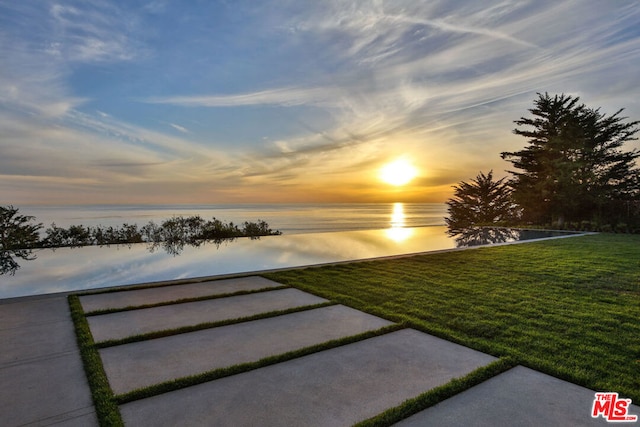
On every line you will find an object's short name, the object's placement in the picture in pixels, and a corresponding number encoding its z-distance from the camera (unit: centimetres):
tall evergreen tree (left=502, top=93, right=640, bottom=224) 1367
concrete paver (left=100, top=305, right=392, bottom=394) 219
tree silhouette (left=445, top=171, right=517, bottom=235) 1730
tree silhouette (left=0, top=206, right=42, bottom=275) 761
